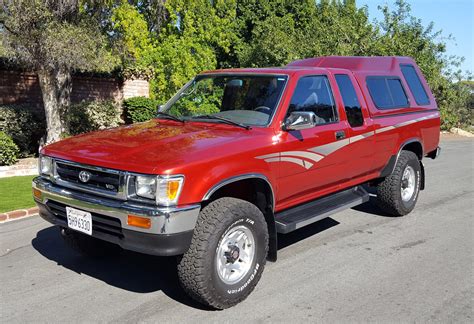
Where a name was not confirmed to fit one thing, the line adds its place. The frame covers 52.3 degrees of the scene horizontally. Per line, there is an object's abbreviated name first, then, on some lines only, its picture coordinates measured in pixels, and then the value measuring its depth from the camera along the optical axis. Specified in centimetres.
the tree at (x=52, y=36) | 906
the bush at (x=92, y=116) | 1262
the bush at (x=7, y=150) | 987
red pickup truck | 369
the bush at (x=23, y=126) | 1113
